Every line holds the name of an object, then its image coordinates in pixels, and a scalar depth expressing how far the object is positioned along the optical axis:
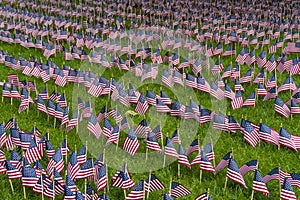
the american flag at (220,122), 9.69
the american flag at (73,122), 9.56
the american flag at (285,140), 8.58
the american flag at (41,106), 10.52
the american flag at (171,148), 8.13
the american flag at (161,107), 10.56
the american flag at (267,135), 8.74
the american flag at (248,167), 7.54
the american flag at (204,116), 9.98
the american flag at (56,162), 7.71
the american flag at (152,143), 8.43
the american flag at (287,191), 6.62
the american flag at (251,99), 10.84
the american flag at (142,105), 10.64
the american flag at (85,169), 7.50
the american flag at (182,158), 7.98
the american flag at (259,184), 7.00
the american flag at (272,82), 11.52
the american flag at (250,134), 8.89
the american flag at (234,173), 7.30
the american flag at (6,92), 11.38
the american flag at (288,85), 11.43
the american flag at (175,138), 8.60
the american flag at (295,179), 7.21
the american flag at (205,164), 7.75
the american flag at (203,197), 6.61
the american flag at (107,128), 9.11
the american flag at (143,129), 9.13
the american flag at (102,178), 7.21
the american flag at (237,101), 10.89
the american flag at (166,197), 6.31
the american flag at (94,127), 9.22
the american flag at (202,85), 11.84
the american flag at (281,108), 10.33
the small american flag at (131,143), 8.58
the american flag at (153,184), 7.19
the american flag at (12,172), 7.46
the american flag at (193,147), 8.32
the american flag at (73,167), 7.55
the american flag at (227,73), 12.69
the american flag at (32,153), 8.21
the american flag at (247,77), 12.28
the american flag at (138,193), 6.75
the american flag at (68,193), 6.58
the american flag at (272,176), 7.27
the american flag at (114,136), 8.79
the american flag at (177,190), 7.05
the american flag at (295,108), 10.28
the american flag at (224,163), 7.88
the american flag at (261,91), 11.29
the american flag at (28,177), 7.28
